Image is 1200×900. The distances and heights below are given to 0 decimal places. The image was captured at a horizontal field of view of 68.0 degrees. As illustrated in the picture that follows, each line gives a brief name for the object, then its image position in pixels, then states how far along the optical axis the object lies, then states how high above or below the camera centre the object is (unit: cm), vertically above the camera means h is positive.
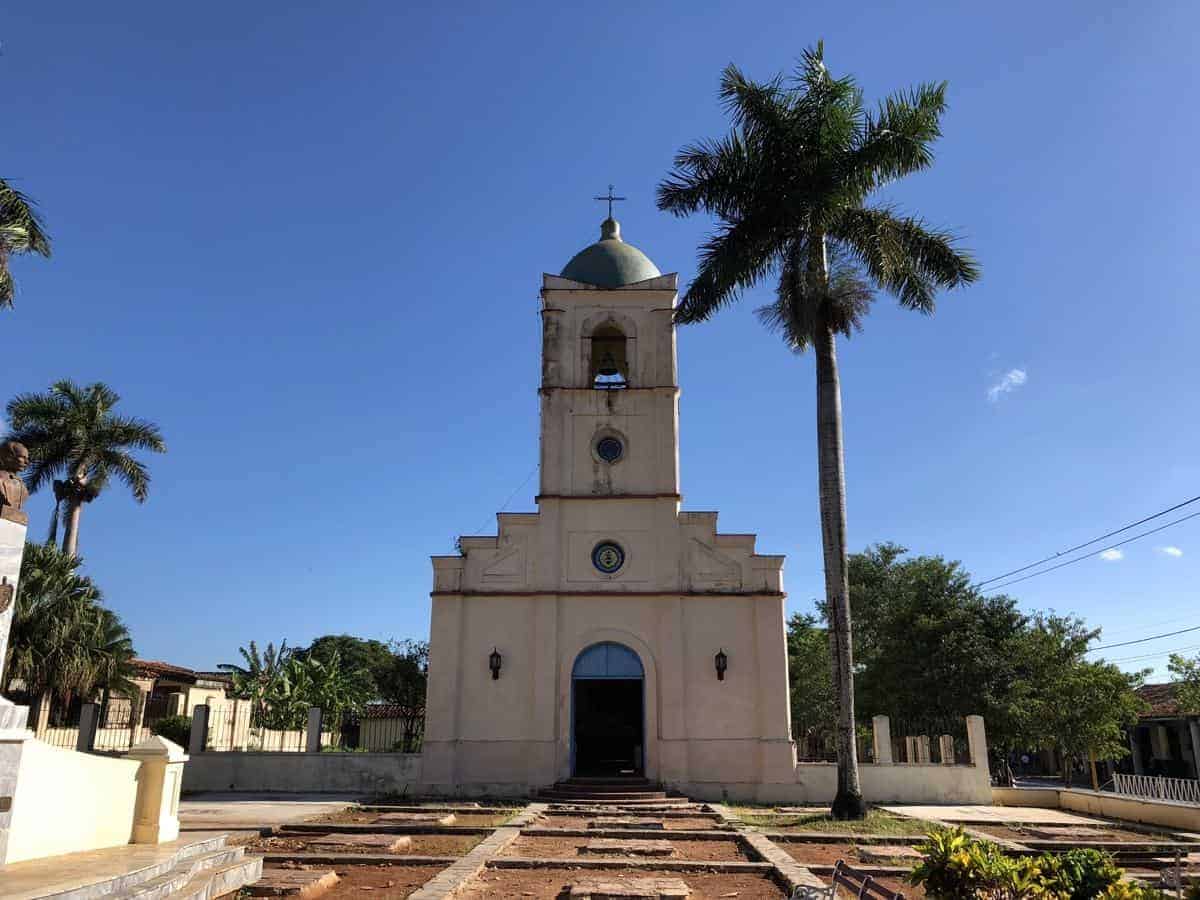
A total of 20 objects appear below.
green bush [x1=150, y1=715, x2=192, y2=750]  2542 -91
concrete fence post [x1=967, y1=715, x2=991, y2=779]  2169 -93
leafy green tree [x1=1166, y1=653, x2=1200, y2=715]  3041 +72
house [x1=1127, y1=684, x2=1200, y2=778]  3519 -140
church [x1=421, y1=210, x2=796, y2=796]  2092 +215
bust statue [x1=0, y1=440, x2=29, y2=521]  736 +174
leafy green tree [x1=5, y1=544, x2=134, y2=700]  2470 +168
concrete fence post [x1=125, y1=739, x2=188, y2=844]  882 -94
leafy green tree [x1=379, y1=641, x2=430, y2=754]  3597 +49
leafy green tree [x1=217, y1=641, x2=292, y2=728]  3422 +45
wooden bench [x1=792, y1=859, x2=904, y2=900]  640 -141
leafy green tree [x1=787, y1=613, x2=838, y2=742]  3897 +60
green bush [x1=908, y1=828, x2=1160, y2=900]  633 -121
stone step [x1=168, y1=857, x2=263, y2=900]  778 -170
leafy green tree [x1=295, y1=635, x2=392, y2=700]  5166 +336
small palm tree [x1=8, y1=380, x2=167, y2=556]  3331 +922
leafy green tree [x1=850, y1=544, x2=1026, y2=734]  3011 +161
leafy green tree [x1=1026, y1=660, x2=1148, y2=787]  2956 -20
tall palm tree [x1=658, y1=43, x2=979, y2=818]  1795 +972
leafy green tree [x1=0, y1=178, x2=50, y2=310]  1636 +838
